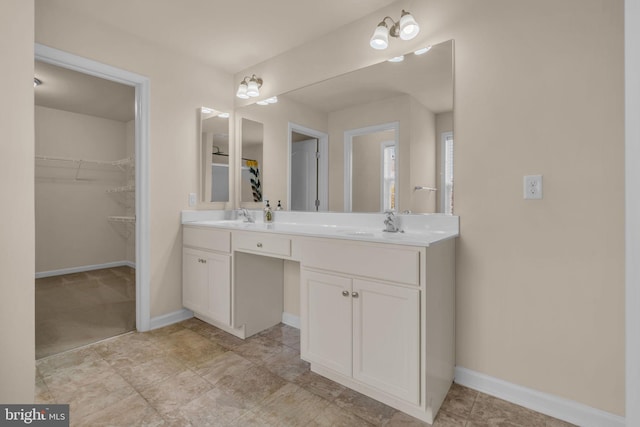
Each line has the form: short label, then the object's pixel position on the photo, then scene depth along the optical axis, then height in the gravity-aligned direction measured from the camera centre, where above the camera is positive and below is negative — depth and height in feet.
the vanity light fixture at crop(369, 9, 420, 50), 5.74 +3.47
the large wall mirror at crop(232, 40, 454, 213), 6.03 +1.66
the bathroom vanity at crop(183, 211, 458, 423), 4.66 -1.50
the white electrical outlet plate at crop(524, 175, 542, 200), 4.97 +0.39
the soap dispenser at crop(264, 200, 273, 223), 8.81 -0.10
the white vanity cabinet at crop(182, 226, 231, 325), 7.57 -1.60
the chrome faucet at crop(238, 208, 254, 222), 9.22 -0.08
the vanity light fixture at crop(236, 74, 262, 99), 8.89 +3.61
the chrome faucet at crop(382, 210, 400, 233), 6.32 -0.25
